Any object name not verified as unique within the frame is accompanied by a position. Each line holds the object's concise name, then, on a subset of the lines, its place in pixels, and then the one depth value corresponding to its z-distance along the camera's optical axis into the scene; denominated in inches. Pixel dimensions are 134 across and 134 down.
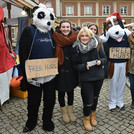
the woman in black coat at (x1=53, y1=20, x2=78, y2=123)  96.6
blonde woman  97.3
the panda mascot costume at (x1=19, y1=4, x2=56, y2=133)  89.7
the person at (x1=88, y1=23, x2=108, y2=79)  123.0
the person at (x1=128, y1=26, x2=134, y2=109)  121.0
